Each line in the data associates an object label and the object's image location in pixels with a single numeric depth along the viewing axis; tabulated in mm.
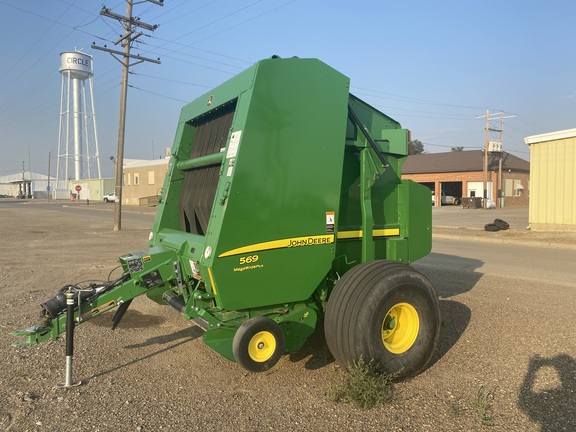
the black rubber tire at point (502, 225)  18328
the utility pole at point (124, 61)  19094
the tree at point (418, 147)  100719
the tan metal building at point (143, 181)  45812
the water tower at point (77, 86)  75812
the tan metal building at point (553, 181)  16500
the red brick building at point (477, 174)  42094
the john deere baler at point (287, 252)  3525
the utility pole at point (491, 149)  39781
